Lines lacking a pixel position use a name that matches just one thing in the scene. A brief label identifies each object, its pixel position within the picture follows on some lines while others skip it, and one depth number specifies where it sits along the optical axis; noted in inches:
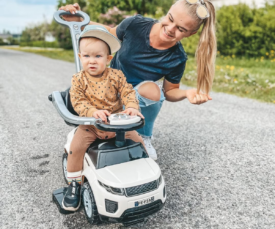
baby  70.1
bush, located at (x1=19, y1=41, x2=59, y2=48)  1369.8
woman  78.0
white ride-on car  59.8
